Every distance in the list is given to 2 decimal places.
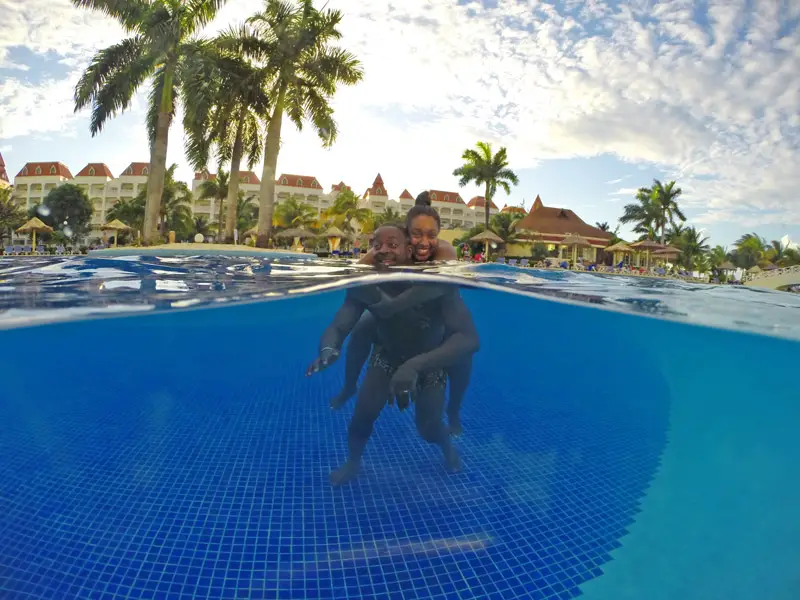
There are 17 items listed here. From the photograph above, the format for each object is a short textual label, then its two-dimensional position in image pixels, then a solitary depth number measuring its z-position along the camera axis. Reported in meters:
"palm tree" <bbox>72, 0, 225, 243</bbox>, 17.27
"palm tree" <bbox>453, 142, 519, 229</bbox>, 34.97
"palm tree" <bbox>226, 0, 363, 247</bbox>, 18.53
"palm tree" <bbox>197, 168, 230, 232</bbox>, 39.77
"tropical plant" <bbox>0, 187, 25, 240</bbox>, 32.84
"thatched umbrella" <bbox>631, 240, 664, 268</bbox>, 30.53
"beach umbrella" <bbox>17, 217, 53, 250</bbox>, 25.28
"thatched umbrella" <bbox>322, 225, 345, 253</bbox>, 29.94
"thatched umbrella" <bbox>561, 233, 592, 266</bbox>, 31.00
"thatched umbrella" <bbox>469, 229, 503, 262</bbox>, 29.97
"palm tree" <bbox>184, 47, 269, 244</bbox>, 17.81
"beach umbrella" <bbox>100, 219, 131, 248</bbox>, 29.72
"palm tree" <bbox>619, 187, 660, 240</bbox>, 46.84
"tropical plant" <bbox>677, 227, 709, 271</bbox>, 40.34
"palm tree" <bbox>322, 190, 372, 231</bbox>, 44.56
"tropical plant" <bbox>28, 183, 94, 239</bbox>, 42.84
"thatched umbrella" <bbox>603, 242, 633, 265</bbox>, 30.45
